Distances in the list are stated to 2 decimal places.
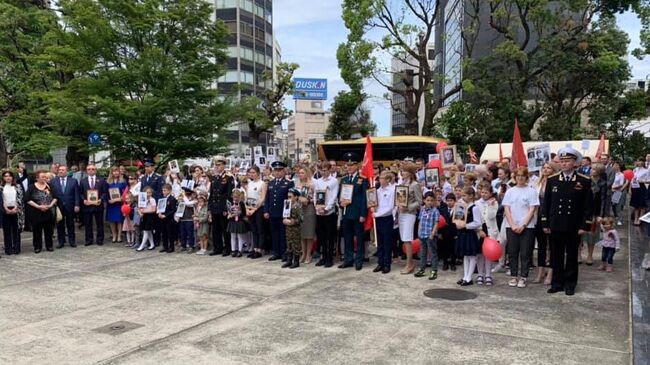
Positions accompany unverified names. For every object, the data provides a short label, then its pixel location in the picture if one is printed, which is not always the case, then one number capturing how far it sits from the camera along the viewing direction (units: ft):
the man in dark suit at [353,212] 30.48
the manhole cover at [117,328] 19.33
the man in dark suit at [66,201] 40.04
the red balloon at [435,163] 42.14
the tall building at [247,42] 212.64
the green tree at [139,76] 48.26
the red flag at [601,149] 39.64
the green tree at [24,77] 58.29
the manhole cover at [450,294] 24.30
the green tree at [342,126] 172.89
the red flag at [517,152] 36.42
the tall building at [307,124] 232.73
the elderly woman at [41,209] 37.45
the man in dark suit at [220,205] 35.70
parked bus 103.86
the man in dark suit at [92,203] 41.01
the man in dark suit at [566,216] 23.94
